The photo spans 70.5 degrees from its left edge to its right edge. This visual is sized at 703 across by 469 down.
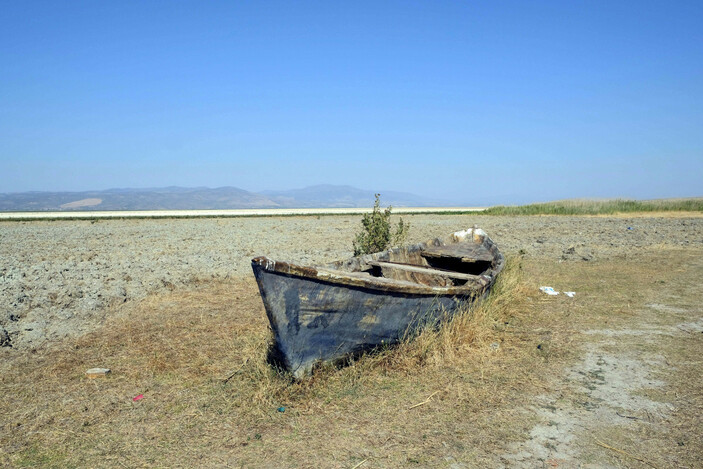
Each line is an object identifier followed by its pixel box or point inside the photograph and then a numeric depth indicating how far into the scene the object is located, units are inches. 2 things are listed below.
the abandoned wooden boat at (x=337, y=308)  188.2
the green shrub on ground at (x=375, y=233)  416.5
